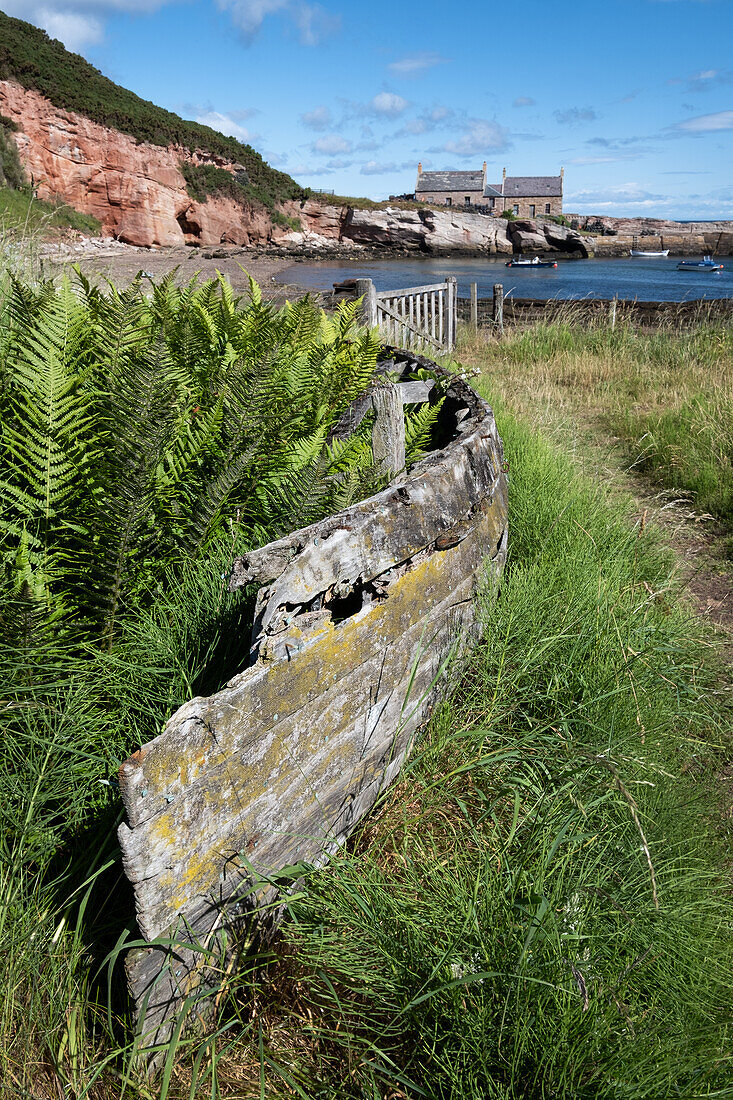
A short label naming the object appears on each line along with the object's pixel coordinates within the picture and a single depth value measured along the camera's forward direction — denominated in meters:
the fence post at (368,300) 9.62
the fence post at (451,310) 12.89
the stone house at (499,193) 106.50
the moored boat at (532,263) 77.88
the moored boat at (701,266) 78.50
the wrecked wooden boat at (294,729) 1.36
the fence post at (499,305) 15.73
